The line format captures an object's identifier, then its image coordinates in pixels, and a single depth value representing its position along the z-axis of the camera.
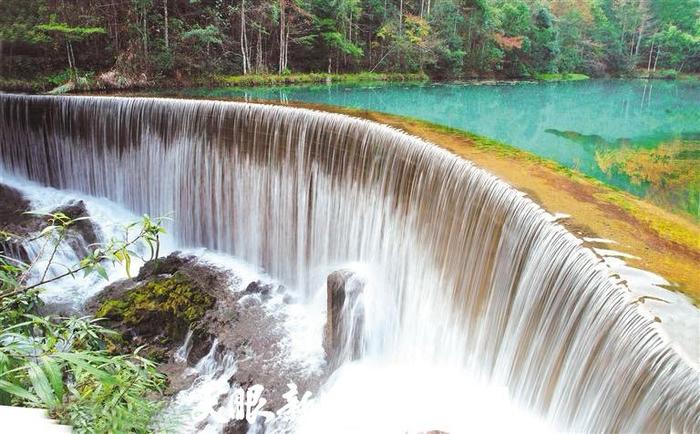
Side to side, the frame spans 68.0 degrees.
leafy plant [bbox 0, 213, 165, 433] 1.17
